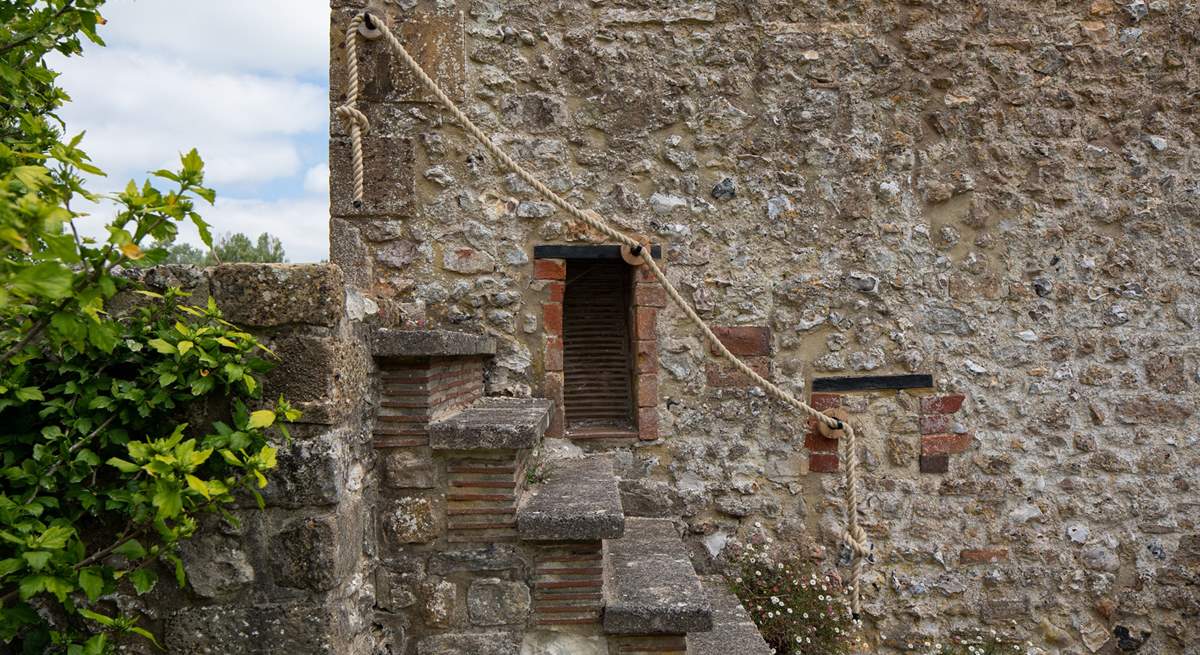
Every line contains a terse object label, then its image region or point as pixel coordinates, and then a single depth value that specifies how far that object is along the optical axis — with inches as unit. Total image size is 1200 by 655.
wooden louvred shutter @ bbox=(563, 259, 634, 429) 156.8
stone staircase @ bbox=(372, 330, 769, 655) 92.5
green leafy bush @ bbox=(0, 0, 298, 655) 60.1
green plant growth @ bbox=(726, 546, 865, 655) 141.8
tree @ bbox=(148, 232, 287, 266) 759.7
